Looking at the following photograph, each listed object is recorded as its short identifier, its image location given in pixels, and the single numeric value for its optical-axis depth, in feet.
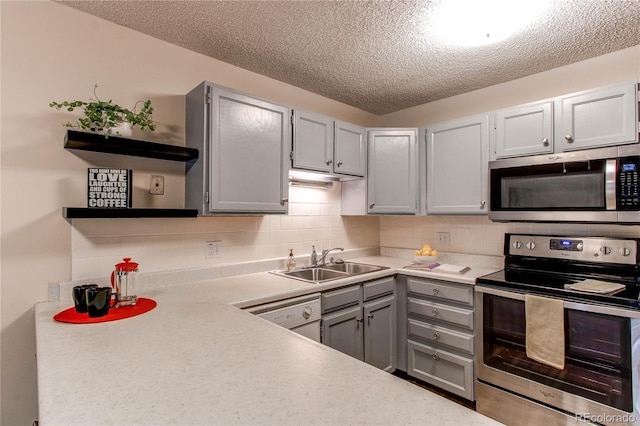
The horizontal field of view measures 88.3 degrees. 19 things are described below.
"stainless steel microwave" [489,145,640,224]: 6.14
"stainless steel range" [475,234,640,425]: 5.45
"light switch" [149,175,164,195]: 6.56
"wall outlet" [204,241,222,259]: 7.41
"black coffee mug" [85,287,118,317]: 4.61
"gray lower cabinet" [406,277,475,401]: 7.48
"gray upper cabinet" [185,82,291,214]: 6.41
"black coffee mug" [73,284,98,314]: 4.66
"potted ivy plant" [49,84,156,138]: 5.43
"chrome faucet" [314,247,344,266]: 9.20
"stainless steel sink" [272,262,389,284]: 8.50
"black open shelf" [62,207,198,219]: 5.13
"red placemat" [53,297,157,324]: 4.48
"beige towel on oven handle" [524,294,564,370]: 5.90
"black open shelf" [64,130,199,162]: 5.33
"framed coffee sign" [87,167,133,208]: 5.44
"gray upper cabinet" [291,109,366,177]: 7.94
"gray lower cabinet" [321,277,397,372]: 7.15
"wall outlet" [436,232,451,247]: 9.94
